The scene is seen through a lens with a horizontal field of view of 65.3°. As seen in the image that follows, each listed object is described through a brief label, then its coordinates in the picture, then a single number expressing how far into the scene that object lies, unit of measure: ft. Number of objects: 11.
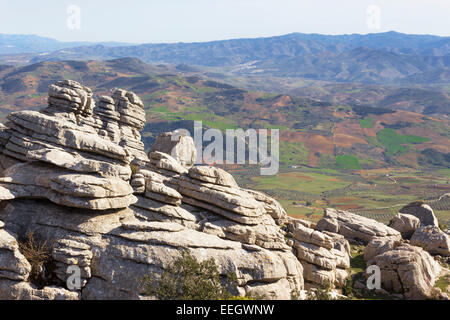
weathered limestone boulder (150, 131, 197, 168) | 203.72
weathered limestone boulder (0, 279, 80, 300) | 88.17
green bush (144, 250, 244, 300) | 88.38
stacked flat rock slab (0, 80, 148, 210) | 100.83
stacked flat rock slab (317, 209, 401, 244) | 192.85
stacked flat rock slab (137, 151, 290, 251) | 124.57
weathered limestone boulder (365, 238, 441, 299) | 133.92
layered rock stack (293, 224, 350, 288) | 136.56
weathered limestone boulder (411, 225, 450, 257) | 176.24
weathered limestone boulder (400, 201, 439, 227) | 217.15
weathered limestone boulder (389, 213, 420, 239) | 206.49
